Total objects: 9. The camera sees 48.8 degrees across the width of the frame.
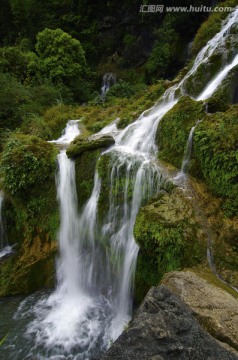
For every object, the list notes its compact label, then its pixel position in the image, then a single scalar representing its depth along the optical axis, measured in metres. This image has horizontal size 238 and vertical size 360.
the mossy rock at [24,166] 7.46
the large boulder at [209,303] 3.14
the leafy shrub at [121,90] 17.06
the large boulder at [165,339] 2.50
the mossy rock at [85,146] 7.81
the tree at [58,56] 17.64
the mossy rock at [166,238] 4.82
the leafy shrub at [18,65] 16.81
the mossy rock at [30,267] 6.92
